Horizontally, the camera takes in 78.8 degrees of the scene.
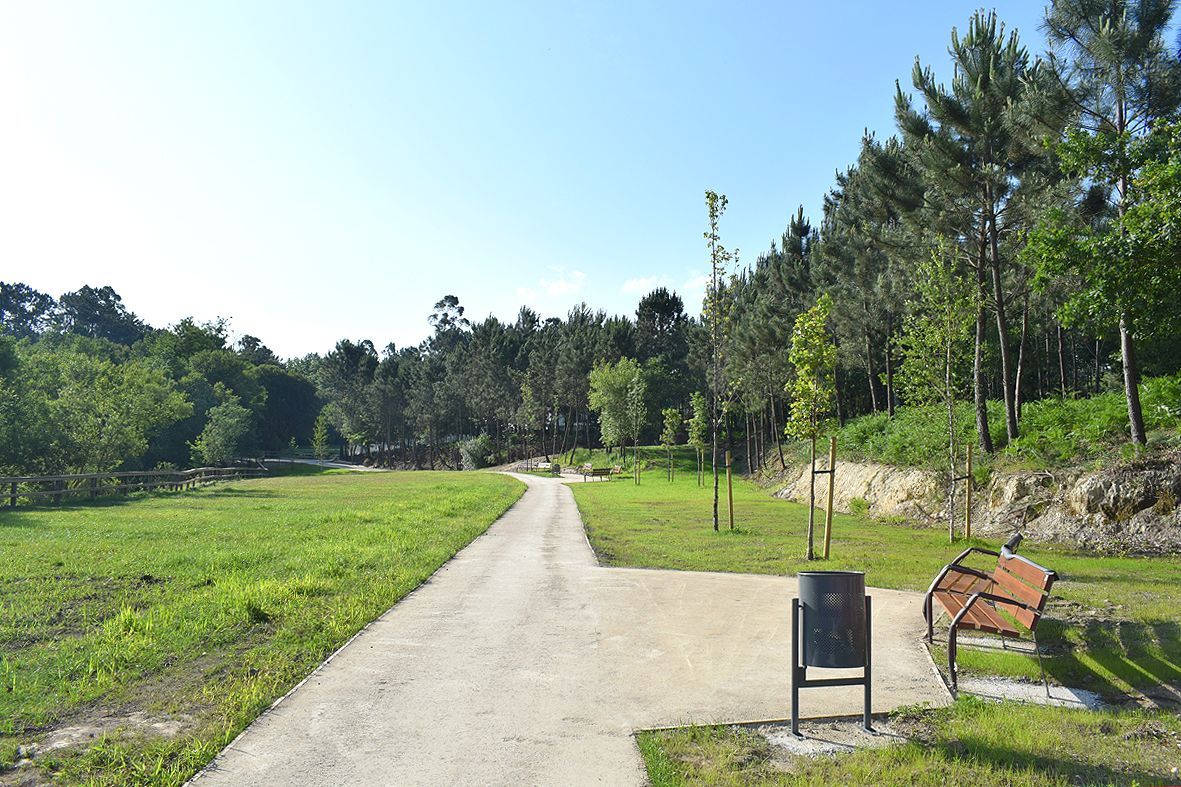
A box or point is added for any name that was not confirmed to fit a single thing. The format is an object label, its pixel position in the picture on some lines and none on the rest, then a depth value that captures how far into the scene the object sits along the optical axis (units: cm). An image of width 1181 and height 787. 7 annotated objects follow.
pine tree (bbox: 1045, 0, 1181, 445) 1666
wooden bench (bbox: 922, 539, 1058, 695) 640
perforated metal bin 541
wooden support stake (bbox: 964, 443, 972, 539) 1619
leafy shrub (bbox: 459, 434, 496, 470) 8519
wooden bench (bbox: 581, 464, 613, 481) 5543
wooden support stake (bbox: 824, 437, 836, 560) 1392
